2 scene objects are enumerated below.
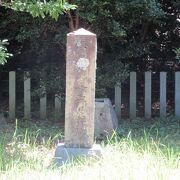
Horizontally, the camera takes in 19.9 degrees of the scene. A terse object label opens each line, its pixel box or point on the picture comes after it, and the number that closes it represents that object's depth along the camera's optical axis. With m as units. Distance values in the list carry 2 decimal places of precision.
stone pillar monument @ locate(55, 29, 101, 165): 5.89
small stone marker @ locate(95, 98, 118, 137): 7.27
